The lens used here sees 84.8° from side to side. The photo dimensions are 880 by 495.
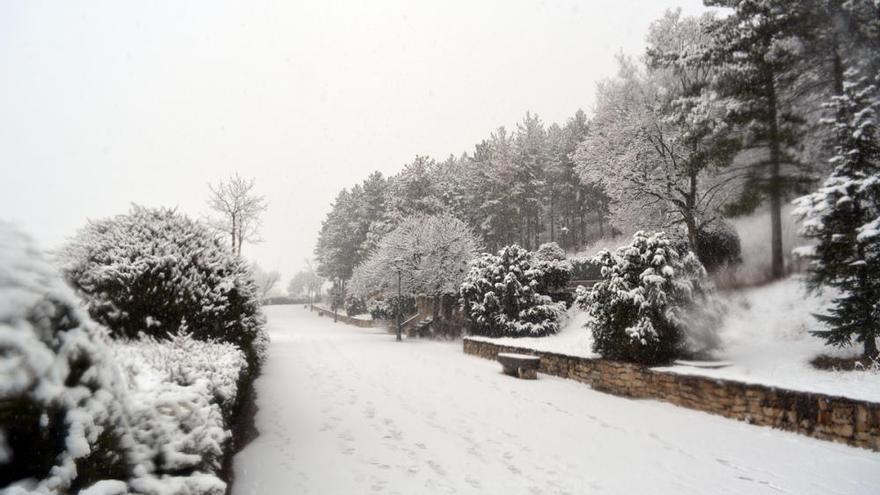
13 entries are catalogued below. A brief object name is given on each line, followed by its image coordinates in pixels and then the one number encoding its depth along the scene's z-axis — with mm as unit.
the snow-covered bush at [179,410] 2330
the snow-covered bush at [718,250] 18609
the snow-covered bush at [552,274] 19047
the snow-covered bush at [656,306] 9914
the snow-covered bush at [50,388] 1509
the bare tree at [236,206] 31156
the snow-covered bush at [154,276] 6516
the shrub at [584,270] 23281
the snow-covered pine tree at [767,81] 14898
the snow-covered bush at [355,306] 41969
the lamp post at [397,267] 25028
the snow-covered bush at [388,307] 31078
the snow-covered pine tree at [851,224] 8180
